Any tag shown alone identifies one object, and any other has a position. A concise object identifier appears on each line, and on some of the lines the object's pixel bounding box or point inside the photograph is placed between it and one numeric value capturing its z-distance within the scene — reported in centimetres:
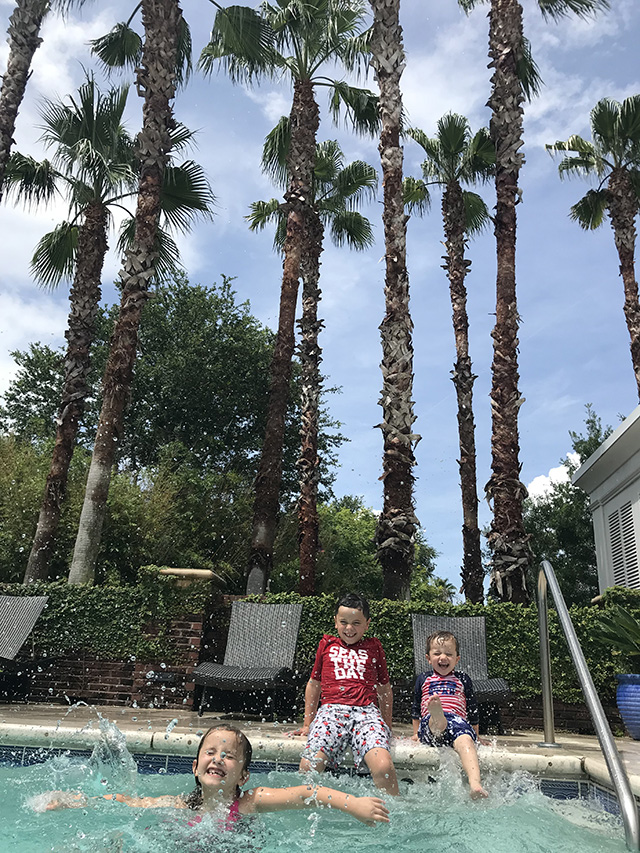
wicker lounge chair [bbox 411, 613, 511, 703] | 712
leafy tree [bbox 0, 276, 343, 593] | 2478
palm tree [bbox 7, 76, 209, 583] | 1206
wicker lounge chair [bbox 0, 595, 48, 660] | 767
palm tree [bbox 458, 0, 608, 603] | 880
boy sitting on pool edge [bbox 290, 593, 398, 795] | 412
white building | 1149
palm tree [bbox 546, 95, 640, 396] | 1606
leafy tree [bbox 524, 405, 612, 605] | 2383
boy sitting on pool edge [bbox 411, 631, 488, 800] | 436
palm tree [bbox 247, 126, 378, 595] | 1432
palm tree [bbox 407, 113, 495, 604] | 1644
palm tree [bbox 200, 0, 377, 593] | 1130
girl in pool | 299
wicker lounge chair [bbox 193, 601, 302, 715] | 666
